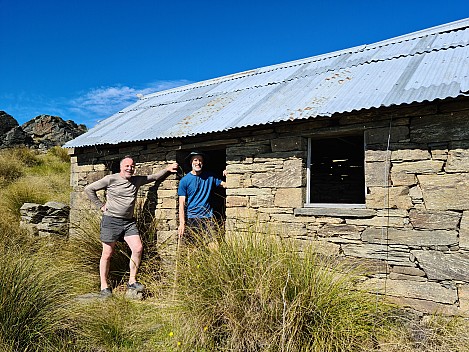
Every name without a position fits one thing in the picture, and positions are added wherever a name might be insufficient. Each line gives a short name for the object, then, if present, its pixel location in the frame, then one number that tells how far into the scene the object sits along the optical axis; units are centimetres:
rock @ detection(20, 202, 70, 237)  823
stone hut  402
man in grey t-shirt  545
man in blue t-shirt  545
